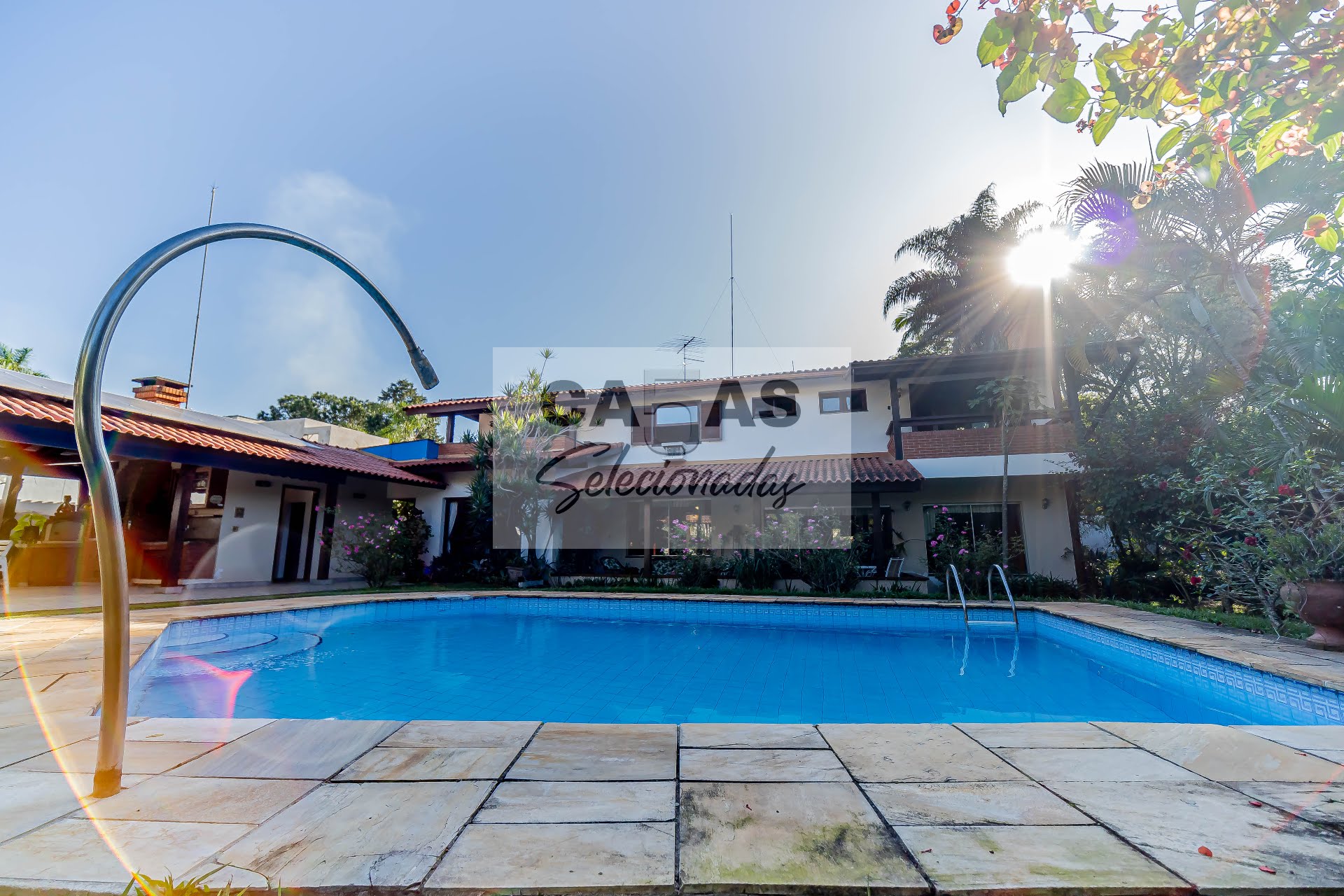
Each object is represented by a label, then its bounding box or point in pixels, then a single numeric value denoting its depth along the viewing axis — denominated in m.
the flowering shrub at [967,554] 12.27
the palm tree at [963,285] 22.59
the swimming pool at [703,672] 5.68
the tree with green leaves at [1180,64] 2.20
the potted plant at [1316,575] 6.18
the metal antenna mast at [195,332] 16.60
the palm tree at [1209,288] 8.20
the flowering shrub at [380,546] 13.97
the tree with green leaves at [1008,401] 12.62
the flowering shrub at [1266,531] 6.51
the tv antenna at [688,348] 20.80
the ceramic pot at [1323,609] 6.16
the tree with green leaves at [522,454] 14.32
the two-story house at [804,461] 14.17
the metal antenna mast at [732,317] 21.88
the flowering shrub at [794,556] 12.87
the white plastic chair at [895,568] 13.70
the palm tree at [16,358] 25.64
